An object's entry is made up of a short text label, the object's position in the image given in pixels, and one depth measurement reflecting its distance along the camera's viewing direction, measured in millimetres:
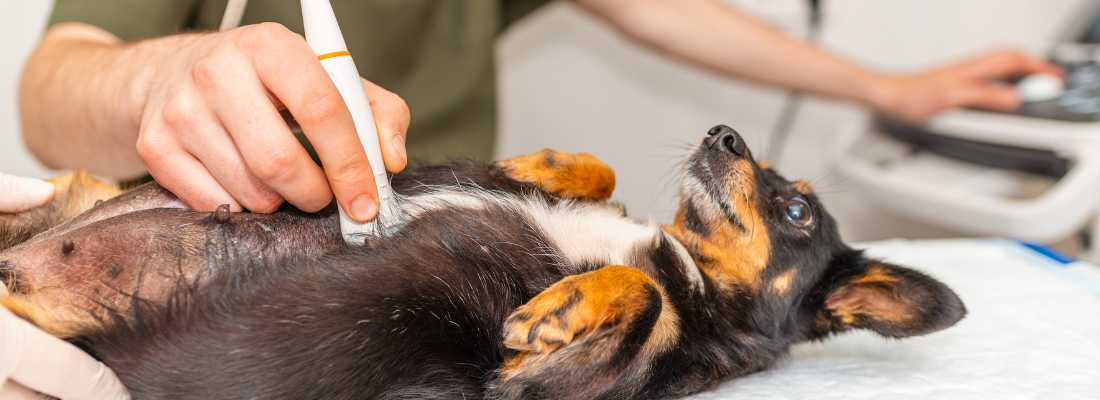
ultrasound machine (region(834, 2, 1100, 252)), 1767
